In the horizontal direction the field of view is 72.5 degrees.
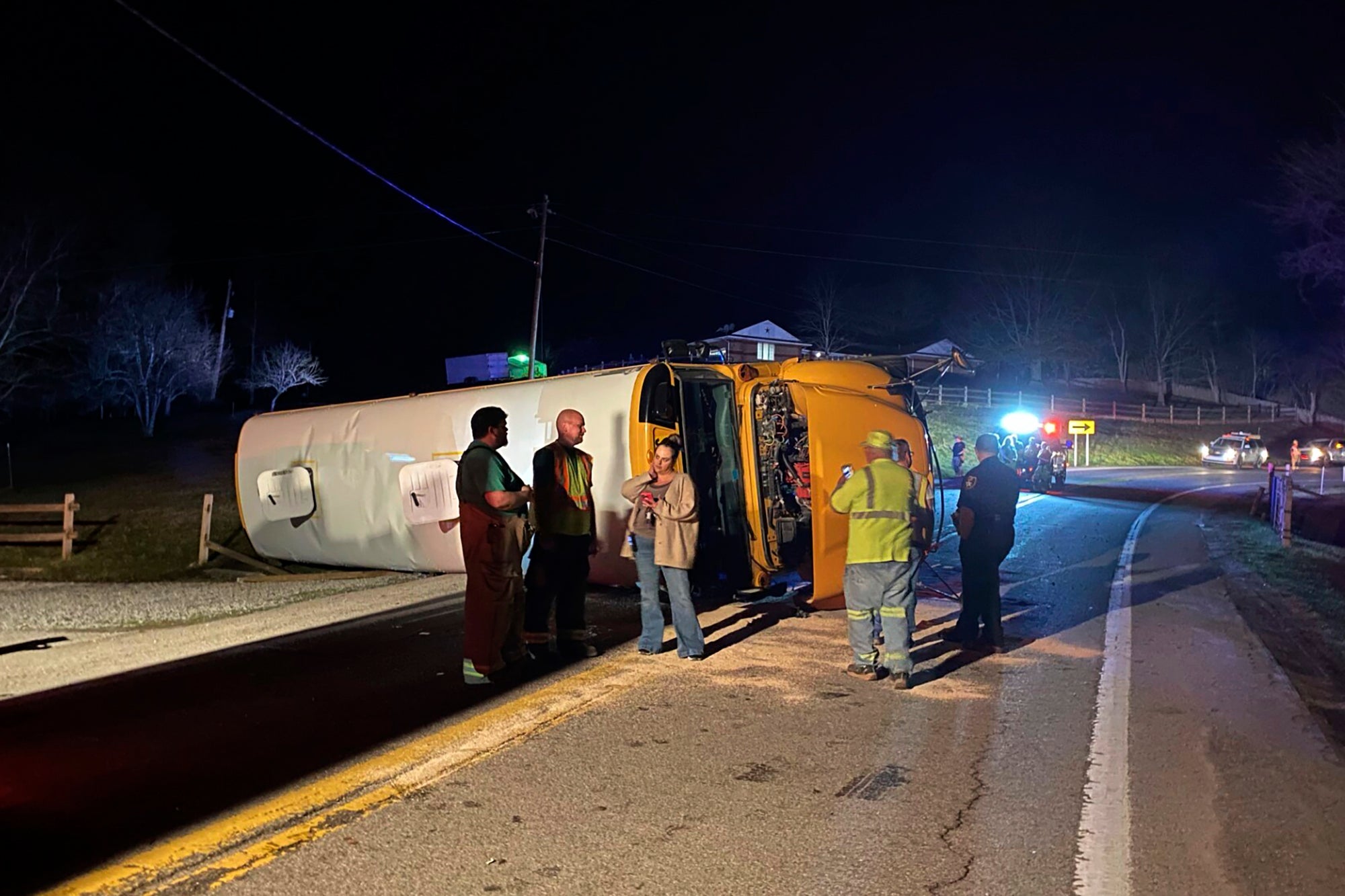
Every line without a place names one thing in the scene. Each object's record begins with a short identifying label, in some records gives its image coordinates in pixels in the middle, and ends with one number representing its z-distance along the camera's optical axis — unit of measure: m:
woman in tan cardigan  6.60
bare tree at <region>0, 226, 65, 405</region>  33.00
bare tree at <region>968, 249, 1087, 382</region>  60.22
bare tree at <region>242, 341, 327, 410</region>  46.38
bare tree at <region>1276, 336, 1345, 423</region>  57.22
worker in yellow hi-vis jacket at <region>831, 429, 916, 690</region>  6.13
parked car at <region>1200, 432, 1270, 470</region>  40.06
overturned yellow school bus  7.96
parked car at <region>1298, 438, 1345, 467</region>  41.19
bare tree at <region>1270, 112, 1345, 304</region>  21.58
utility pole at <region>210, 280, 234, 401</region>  48.00
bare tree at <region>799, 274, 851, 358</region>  59.81
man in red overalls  6.00
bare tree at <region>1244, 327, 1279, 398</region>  66.44
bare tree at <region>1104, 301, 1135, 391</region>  66.06
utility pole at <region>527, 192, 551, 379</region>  26.86
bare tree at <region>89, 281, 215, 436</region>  39.56
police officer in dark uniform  7.15
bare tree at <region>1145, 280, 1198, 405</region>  64.00
